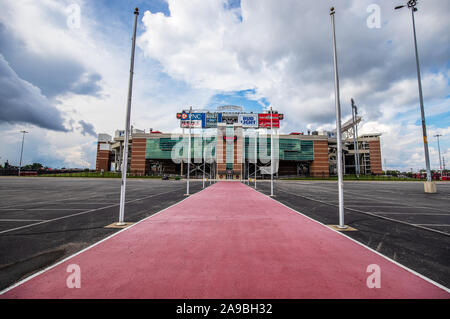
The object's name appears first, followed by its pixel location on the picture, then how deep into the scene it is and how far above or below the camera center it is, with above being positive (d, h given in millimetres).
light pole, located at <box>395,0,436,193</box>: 19330 +7074
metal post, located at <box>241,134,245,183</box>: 59844 +995
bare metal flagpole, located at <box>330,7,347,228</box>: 6887 +2188
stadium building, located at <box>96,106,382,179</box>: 58625 +9055
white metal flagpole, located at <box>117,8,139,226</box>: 7208 +2124
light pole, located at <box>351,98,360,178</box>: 61381 +18014
